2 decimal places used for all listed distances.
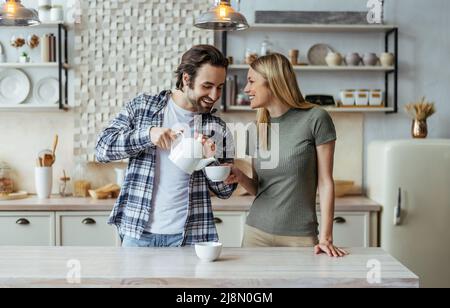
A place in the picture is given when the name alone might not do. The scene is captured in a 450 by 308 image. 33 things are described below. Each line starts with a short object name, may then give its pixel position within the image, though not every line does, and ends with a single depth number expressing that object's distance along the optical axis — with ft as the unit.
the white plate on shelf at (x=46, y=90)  14.29
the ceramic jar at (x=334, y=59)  13.87
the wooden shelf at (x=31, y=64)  13.67
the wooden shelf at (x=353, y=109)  13.91
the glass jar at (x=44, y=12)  13.80
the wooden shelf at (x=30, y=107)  13.71
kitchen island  6.21
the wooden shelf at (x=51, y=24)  13.65
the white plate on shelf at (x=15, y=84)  14.25
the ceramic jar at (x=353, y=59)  13.98
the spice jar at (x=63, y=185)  14.02
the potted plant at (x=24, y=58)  13.93
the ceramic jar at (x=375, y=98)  14.05
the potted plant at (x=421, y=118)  13.62
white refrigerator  12.64
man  7.52
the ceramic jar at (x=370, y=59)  13.96
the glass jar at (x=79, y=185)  13.94
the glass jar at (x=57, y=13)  13.74
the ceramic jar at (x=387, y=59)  13.89
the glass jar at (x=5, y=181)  13.85
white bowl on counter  6.89
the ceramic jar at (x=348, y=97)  14.06
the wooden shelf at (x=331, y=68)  13.73
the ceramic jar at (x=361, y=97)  14.03
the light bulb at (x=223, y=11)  8.78
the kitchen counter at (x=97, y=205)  12.56
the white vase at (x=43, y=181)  13.56
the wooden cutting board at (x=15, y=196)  13.19
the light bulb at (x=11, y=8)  8.64
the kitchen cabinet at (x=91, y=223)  12.60
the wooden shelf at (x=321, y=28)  13.79
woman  7.92
